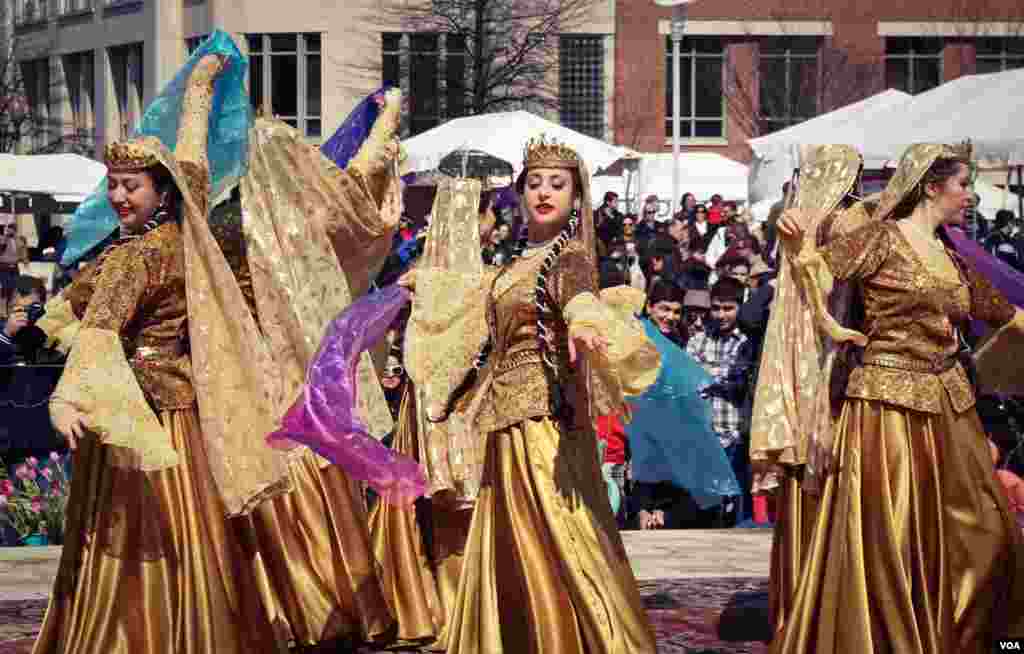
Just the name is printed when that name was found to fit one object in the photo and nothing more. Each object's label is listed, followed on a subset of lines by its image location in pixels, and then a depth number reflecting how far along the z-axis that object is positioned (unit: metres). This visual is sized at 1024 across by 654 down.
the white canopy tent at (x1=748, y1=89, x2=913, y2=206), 15.98
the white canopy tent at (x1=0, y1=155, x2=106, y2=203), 26.25
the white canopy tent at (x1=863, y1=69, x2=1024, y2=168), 13.98
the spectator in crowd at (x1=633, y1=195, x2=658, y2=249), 18.64
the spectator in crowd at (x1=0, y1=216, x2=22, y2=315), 15.80
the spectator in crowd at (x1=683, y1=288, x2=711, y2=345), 12.17
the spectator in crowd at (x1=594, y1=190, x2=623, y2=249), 17.58
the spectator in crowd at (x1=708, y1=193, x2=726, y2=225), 20.90
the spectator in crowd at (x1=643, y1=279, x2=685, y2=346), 11.45
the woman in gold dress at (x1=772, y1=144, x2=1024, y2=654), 7.00
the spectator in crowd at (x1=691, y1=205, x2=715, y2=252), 19.98
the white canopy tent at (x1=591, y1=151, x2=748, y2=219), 30.64
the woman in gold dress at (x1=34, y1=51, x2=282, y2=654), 6.80
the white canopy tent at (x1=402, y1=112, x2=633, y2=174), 19.67
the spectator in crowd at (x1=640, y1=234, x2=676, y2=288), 15.95
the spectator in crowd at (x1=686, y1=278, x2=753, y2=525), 11.07
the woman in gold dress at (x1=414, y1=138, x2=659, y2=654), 6.57
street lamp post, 22.42
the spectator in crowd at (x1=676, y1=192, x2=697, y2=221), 21.81
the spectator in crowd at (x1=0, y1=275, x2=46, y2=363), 12.12
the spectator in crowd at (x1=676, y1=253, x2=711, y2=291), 14.32
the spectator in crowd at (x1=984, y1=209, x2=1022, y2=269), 13.93
